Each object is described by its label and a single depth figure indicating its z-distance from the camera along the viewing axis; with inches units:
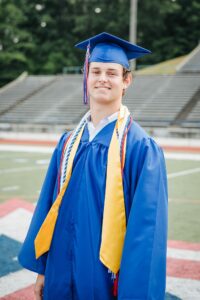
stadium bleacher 821.2
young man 88.2
